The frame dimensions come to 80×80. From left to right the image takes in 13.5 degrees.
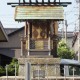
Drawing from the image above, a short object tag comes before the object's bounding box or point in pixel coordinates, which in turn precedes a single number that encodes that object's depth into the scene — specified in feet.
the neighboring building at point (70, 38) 299.27
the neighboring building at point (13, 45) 150.30
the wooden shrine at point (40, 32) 66.69
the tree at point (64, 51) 178.14
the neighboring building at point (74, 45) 232.73
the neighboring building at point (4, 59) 127.13
